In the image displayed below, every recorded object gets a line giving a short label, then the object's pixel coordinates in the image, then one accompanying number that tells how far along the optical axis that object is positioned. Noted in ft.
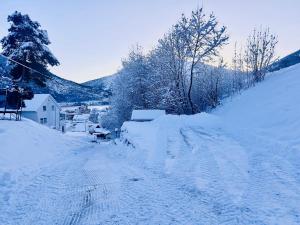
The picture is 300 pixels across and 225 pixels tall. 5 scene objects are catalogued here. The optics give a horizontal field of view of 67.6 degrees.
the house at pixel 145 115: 81.77
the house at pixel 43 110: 99.07
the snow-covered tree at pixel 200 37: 68.06
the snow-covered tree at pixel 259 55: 58.62
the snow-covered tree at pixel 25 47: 62.92
